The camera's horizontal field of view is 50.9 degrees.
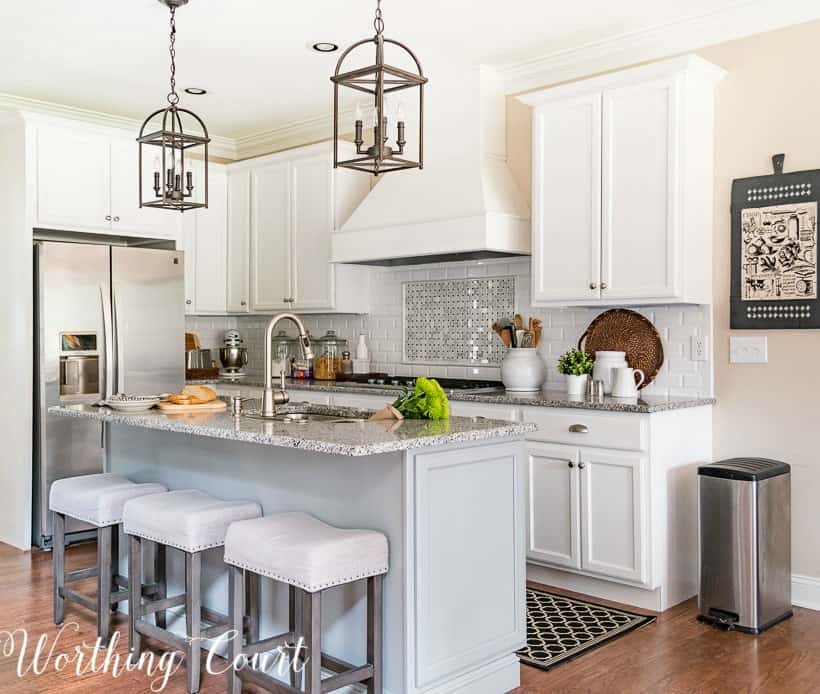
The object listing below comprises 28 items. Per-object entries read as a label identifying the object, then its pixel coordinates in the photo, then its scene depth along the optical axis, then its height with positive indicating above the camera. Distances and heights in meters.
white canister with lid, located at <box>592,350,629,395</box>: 4.25 -0.13
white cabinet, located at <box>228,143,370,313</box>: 5.55 +0.73
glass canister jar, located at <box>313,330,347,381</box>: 5.76 -0.12
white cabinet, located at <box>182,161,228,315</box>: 5.99 +0.63
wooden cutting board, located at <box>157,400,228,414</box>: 3.36 -0.28
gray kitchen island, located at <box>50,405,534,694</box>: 2.61 -0.58
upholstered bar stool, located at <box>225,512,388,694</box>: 2.43 -0.68
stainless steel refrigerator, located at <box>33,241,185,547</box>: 4.88 +0.00
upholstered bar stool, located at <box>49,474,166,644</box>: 3.31 -0.71
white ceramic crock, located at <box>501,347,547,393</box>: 4.51 -0.17
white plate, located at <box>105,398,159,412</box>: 3.45 -0.27
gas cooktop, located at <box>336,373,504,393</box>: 4.83 -0.27
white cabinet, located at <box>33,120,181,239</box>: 5.03 +0.95
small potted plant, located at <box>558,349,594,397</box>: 4.26 -0.17
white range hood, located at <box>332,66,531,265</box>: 4.49 +0.80
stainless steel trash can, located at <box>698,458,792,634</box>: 3.47 -0.85
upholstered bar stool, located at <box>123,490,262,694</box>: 2.88 -0.69
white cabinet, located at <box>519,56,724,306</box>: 3.85 +0.71
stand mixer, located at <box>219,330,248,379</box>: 6.18 -0.13
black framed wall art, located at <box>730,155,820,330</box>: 3.76 +0.39
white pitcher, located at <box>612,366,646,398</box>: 4.07 -0.22
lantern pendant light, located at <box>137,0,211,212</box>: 3.36 +0.66
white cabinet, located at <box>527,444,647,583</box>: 3.72 -0.78
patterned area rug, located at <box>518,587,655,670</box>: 3.21 -1.18
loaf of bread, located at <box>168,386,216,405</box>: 3.46 -0.24
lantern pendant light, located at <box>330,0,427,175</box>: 2.55 +0.66
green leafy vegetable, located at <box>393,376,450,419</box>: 3.05 -0.23
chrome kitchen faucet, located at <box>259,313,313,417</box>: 3.00 -0.11
